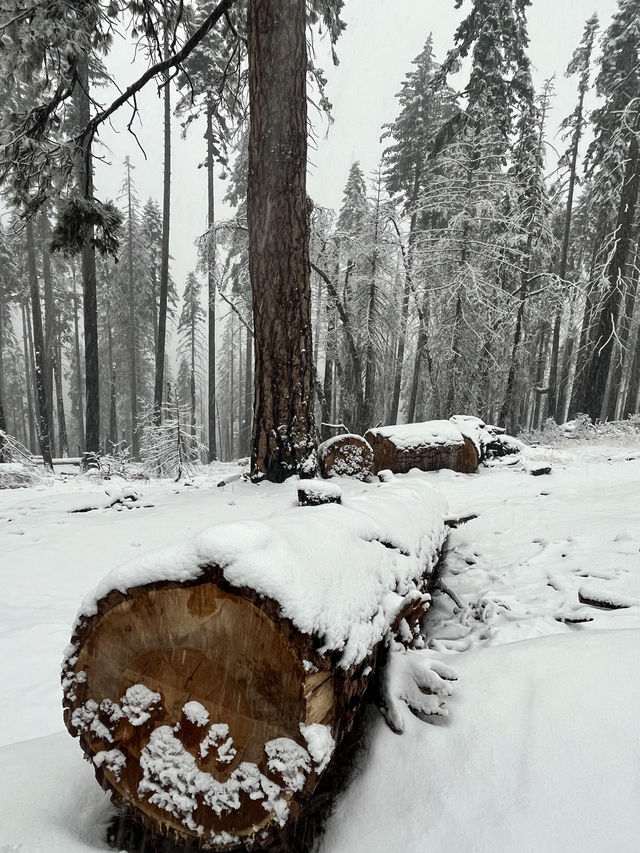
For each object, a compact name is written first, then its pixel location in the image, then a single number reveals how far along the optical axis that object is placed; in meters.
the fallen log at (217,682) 1.10
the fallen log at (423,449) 7.56
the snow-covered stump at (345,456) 6.77
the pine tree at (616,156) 11.36
